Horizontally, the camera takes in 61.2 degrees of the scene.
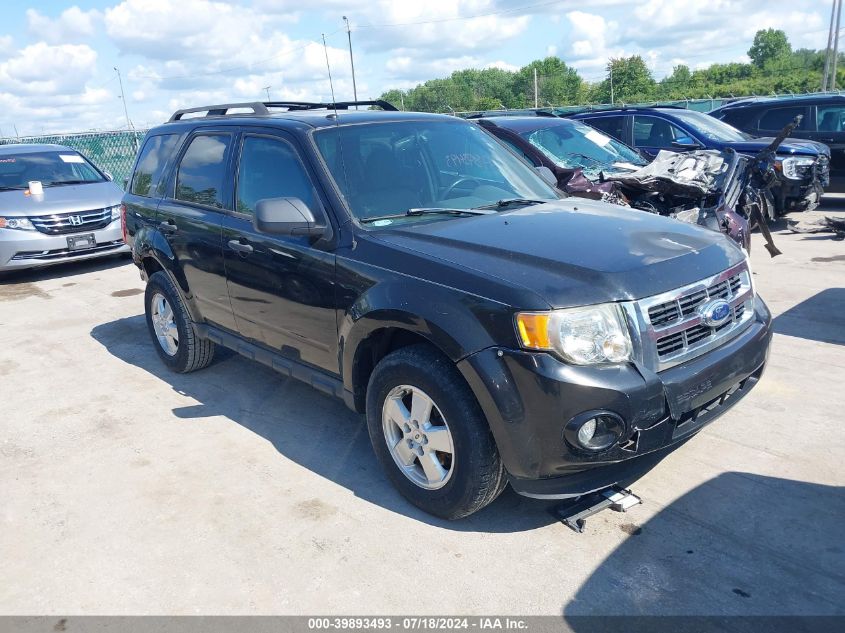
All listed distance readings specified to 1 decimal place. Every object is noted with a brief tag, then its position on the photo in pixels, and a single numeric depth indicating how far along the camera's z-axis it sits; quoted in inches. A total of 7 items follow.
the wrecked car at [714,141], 391.9
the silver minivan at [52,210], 375.6
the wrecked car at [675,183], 265.3
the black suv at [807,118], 456.1
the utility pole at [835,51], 1312.7
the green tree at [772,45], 3582.7
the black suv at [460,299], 115.7
